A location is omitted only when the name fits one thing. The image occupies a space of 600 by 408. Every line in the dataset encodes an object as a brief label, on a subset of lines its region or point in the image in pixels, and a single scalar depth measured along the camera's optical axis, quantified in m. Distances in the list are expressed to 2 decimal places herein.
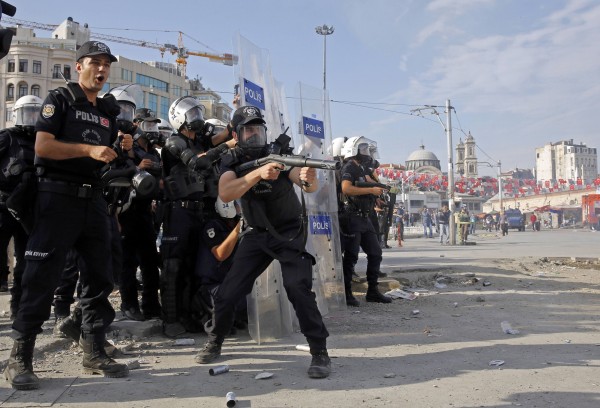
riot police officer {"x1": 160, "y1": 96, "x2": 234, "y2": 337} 4.88
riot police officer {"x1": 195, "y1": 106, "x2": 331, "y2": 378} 3.71
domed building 142.88
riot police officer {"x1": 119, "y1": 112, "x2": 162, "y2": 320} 5.37
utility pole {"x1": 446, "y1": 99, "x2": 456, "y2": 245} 22.50
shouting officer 3.31
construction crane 95.81
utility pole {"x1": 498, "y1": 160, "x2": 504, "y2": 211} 58.66
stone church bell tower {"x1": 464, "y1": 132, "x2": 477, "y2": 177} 127.34
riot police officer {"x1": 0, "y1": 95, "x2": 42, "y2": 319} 4.34
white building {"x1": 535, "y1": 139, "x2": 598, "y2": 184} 146.04
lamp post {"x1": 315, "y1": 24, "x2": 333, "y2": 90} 38.43
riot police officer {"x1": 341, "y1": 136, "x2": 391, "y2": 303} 6.57
